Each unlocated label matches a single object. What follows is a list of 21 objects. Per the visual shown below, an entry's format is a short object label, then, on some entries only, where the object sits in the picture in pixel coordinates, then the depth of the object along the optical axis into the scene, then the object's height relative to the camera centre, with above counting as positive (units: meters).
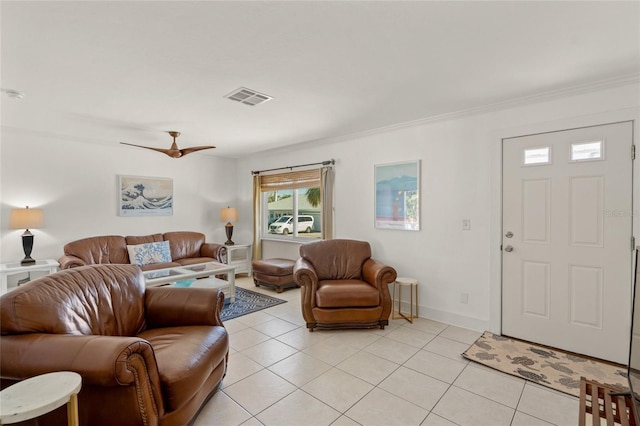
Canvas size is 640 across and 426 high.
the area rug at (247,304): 3.78 -1.34
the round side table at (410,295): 3.46 -1.09
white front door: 2.50 -0.28
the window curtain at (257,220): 5.90 -0.23
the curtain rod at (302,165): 4.59 +0.74
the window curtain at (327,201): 4.63 +0.12
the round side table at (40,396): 1.08 -0.73
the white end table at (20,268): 3.53 -0.74
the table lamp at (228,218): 5.90 -0.19
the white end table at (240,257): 5.69 -0.98
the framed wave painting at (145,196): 4.94 +0.23
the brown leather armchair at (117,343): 1.37 -0.74
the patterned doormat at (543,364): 2.26 -1.32
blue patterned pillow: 4.56 -0.71
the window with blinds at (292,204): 5.13 +0.09
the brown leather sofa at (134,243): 4.16 -0.66
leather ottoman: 4.71 -1.06
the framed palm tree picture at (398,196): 3.72 +0.17
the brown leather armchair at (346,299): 3.18 -0.99
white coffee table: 3.41 -0.82
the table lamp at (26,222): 3.79 -0.18
